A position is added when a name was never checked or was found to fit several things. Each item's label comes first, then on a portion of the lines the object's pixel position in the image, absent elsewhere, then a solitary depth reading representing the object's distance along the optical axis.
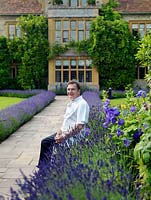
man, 4.00
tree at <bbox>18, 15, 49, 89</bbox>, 22.69
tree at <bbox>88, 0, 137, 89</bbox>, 22.24
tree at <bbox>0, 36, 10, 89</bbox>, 23.31
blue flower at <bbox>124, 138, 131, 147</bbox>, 3.10
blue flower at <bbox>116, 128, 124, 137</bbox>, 3.27
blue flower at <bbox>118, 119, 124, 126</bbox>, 3.33
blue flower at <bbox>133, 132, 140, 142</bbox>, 3.25
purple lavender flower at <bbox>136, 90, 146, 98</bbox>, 4.20
